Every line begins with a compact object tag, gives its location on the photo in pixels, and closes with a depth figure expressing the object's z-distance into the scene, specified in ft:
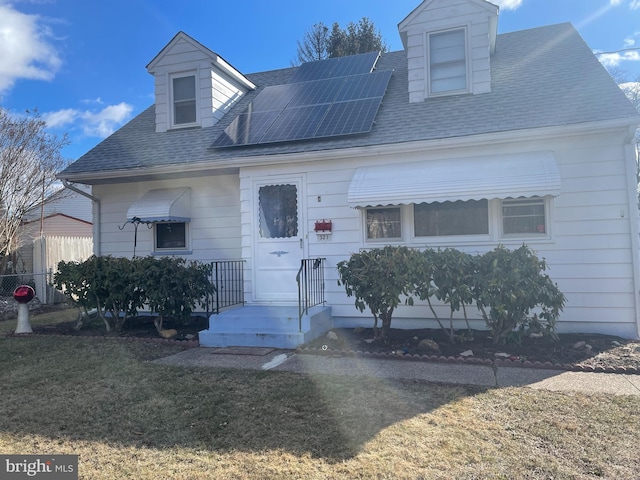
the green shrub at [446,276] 19.42
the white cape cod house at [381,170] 21.13
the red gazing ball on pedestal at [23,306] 26.63
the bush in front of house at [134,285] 23.88
